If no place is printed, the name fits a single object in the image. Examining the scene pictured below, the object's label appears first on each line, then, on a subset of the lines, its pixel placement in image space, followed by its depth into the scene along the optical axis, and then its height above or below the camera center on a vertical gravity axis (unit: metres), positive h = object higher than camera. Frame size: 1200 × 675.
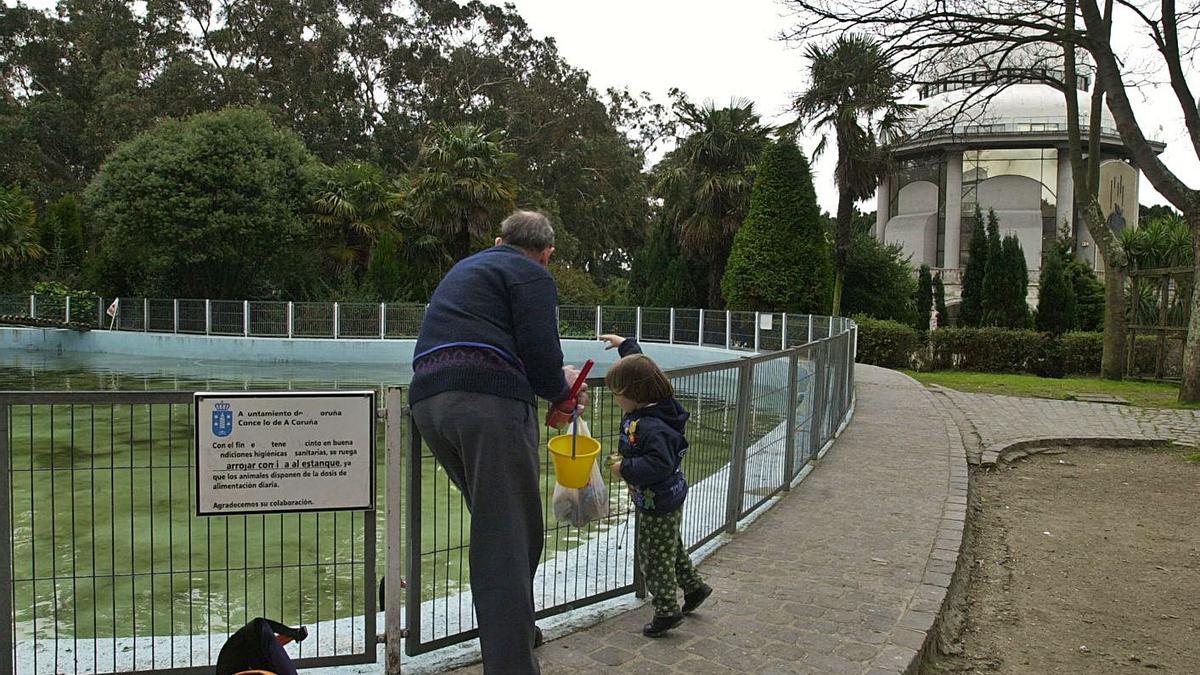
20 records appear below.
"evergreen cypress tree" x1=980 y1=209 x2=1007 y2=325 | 28.03 +0.76
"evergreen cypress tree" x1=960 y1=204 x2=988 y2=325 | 29.62 +1.07
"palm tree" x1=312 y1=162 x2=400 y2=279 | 31.22 +3.34
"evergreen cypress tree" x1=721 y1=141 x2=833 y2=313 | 26.66 +2.21
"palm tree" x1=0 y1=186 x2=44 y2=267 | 30.97 +2.50
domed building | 44.31 +7.25
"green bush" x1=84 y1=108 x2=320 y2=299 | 28.44 +3.08
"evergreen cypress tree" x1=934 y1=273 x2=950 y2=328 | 31.23 +0.44
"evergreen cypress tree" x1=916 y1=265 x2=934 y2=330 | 30.95 +0.73
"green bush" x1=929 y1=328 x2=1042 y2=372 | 23.45 -0.87
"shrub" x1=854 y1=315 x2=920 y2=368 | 24.12 -0.77
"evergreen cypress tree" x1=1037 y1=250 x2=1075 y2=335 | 26.62 +0.49
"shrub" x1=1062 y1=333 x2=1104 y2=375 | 22.94 -0.89
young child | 3.83 -0.67
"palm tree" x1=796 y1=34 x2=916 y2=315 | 17.77 +5.08
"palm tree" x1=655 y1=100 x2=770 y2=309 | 29.61 +4.53
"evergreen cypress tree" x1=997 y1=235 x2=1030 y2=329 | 28.00 +0.73
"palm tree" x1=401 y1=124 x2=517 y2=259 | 29.78 +3.96
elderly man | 3.11 -0.34
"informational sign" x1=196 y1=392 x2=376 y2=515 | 3.22 -0.55
